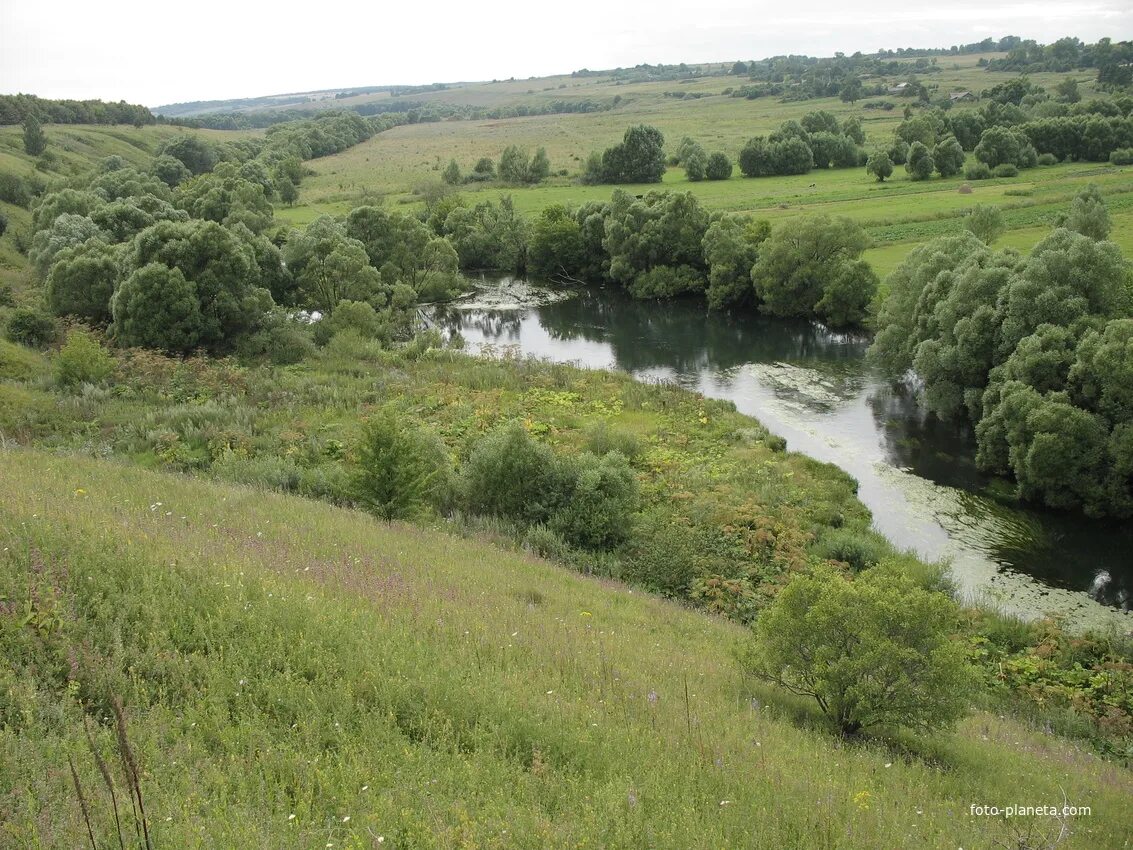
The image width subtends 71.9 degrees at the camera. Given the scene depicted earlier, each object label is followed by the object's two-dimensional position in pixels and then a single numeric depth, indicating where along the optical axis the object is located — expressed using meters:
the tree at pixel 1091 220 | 42.72
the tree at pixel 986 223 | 48.56
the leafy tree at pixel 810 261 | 49.50
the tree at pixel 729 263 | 54.41
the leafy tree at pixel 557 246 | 64.56
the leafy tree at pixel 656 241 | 58.56
